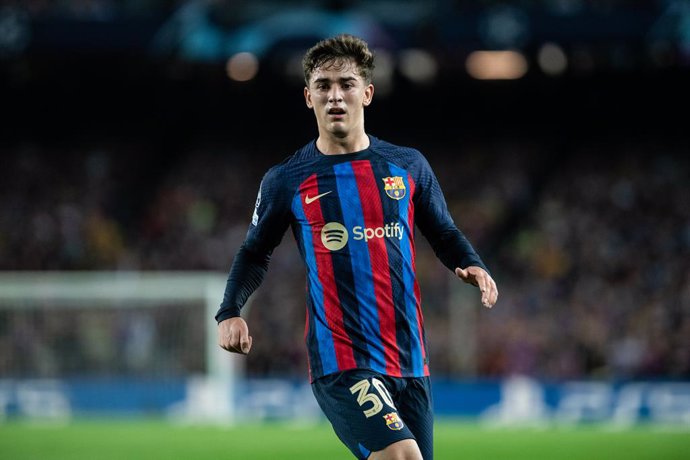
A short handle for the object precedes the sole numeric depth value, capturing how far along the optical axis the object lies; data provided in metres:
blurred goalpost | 33.59
